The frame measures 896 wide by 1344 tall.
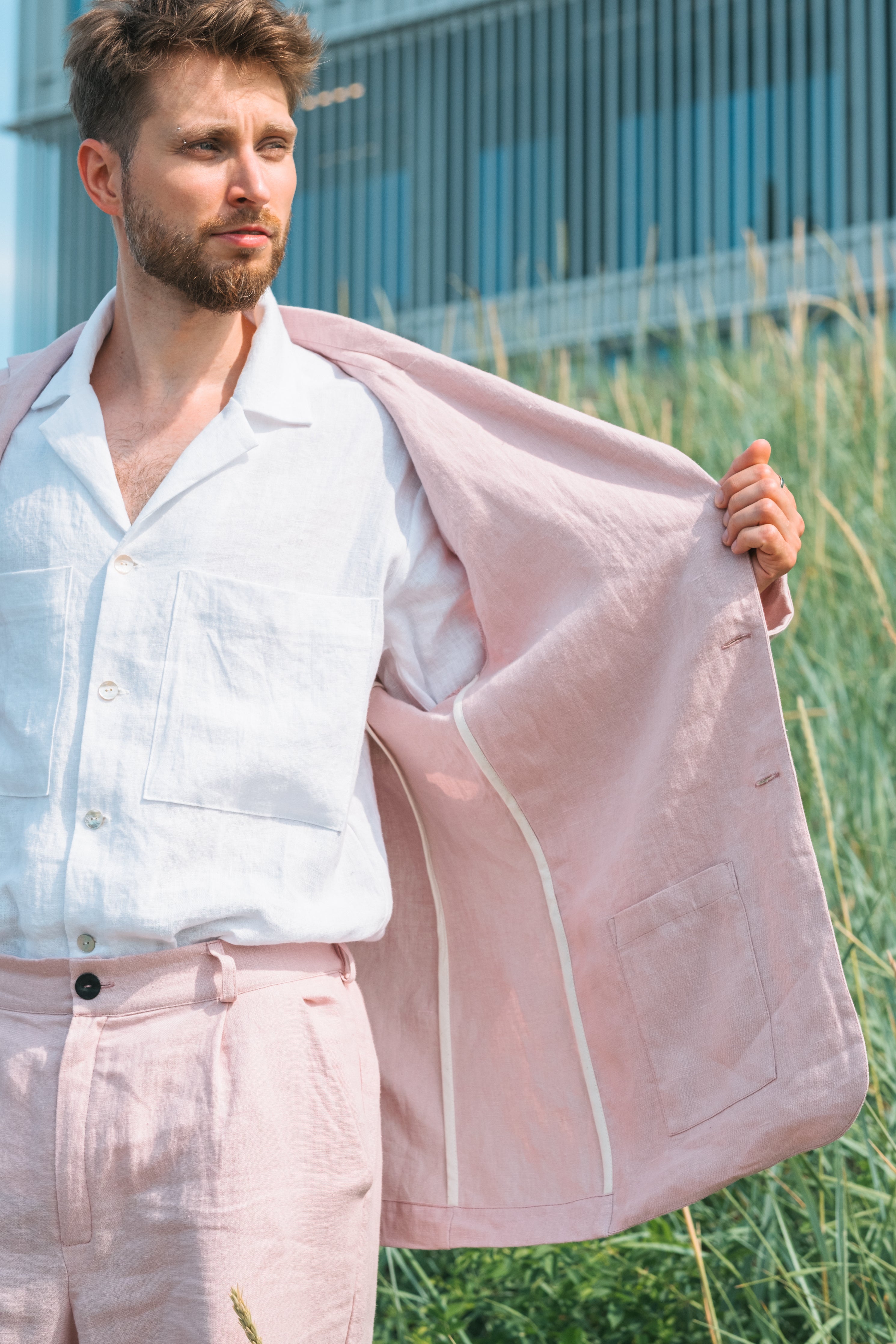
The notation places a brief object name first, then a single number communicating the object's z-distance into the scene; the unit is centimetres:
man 148
